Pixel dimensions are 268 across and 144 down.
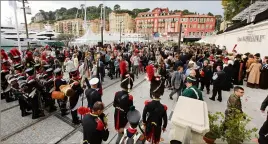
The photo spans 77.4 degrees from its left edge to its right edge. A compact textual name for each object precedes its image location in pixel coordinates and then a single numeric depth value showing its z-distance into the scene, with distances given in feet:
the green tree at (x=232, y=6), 108.23
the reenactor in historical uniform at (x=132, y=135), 10.02
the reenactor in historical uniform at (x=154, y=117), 13.14
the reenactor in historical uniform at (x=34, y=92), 20.21
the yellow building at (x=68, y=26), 345.51
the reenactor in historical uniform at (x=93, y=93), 16.33
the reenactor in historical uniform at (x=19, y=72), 23.37
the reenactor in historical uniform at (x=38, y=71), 25.16
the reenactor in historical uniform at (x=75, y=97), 19.56
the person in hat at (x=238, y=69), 33.79
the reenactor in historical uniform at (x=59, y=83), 20.57
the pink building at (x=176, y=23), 274.16
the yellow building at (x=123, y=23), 343.05
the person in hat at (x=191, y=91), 16.32
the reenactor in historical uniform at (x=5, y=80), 26.46
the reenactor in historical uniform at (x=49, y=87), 22.88
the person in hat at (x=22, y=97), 20.53
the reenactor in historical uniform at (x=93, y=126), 10.77
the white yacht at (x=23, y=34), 163.37
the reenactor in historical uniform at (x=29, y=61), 32.84
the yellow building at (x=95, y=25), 334.65
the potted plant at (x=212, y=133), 14.47
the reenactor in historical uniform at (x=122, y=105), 14.89
